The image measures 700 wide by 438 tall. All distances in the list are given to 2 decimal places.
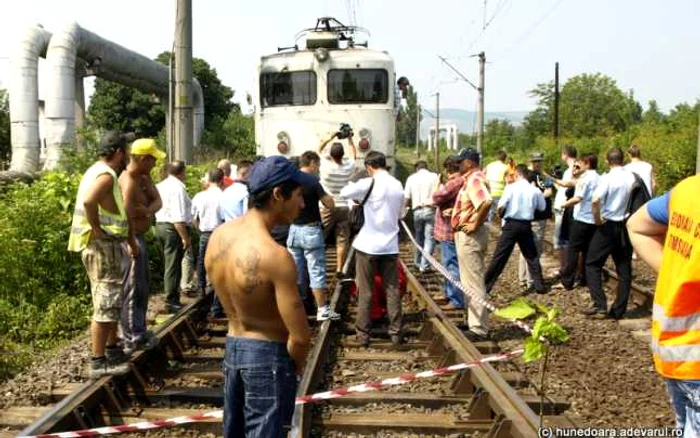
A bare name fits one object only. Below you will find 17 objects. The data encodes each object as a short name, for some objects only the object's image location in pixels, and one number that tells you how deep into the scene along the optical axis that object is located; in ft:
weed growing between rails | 11.57
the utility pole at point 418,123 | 214.73
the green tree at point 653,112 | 254.63
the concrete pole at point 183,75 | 37.06
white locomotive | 44.24
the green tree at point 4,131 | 101.19
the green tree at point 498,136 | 177.47
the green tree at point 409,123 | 397.15
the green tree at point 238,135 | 92.06
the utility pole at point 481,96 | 101.71
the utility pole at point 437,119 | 159.12
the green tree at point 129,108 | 157.38
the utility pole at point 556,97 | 140.46
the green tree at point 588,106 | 227.81
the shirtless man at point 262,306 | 9.64
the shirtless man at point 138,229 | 19.84
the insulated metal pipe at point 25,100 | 58.18
